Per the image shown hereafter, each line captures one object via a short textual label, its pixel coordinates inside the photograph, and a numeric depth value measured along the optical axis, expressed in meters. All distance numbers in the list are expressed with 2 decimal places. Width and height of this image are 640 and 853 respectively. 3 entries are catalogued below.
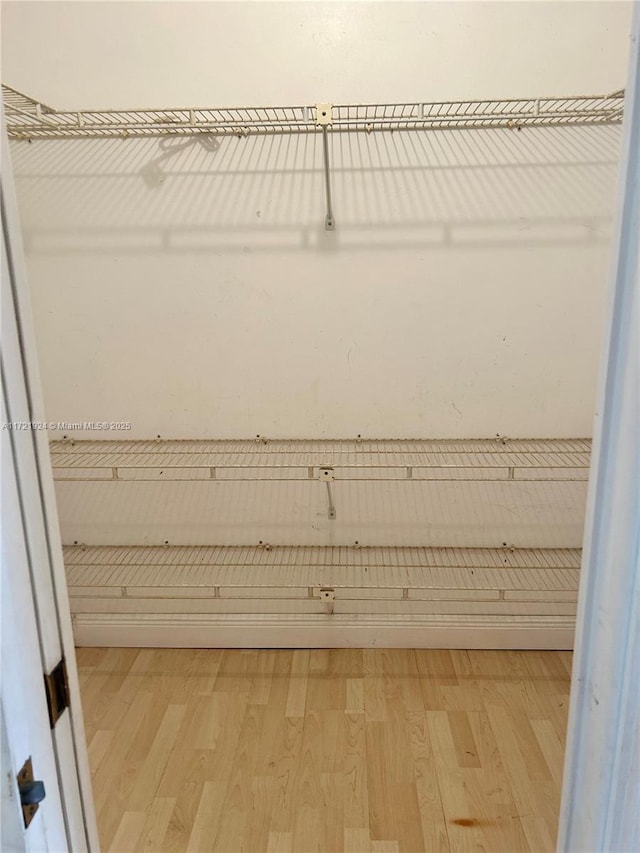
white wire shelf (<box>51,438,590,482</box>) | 2.11
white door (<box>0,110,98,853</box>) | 0.62
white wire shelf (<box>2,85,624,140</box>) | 1.78
